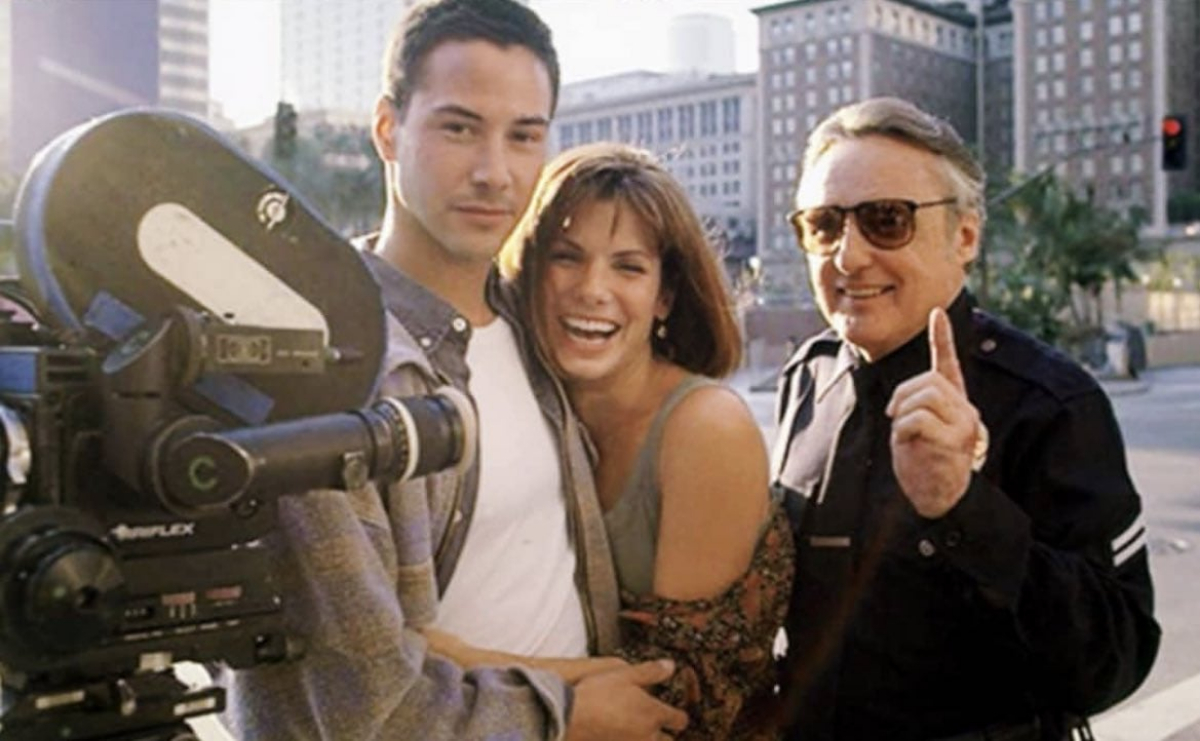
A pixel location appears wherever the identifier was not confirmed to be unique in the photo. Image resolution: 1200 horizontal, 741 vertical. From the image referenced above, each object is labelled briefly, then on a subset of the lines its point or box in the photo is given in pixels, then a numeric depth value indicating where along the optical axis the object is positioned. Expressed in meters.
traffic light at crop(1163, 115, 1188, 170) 21.73
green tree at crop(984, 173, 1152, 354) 43.75
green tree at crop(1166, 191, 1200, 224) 94.81
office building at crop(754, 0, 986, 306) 111.62
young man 1.93
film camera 1.31
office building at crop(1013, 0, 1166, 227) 98.94
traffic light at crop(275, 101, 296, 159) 18.75
